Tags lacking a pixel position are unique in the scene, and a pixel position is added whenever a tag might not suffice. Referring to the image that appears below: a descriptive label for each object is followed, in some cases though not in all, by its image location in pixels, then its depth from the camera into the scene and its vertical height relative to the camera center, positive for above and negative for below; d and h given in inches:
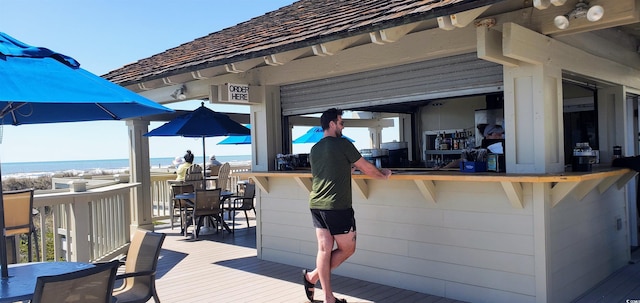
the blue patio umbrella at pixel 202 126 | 270.2 +16.8
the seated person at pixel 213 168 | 524.1 -17.7
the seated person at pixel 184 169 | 381.4 -12.4
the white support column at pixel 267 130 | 227.5 +11.3
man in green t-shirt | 146.0 -14.0
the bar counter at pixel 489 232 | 141.9 -31.2
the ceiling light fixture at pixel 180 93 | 282.9 +38.5
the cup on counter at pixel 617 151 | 190.5 -4.4
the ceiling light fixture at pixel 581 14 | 122.3 +36.1
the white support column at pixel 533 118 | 142.6 +8.0
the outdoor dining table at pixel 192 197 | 298.1 -29.0
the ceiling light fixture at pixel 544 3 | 110.0 +34.4
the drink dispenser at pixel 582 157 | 147.9 -4.9
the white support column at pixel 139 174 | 311.4 -12.6
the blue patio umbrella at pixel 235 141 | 574.9 +15.6
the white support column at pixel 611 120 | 198.4 +9.5
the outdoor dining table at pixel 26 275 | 95.8 -28.6
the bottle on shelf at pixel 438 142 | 300.8 +3.1
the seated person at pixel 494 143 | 153.2 +0.8
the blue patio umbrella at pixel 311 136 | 555.6 +17.5
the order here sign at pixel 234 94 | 209.5 +27.7
